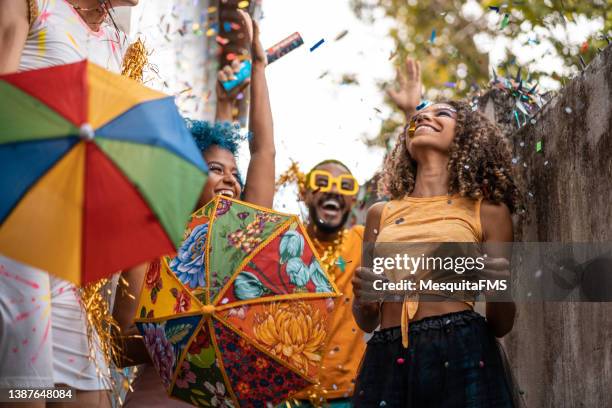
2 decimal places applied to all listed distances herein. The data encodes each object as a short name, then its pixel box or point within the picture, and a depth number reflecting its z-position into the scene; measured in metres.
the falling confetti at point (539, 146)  4.33
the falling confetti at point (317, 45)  4.76
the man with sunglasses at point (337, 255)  5.07
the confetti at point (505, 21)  5.07
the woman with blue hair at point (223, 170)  3.82
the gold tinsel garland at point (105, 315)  3.05
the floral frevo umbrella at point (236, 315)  3.45
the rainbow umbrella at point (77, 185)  2.36
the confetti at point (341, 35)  5.04
